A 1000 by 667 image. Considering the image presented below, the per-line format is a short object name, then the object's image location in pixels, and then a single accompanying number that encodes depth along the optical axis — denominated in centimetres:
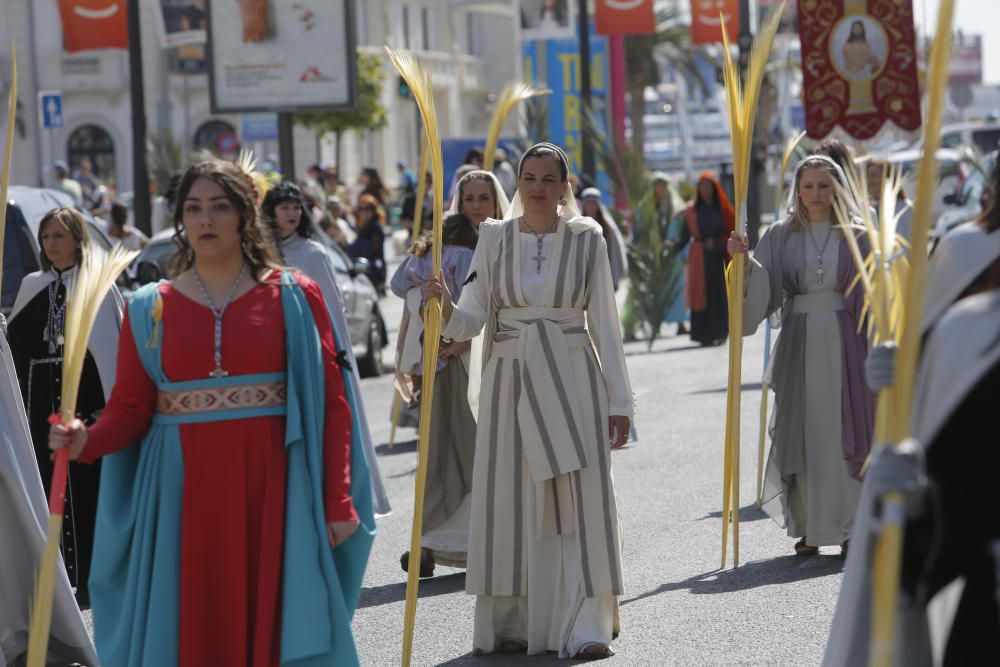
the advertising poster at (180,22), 2319
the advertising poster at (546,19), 2805
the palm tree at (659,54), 4919
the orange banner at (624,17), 2880
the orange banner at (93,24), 2341
